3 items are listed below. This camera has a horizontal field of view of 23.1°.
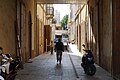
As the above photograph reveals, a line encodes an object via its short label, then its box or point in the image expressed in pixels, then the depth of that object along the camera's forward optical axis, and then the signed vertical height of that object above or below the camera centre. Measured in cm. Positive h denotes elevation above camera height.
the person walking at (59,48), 2111 -63
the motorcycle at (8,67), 1028 -106
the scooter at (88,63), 1452 -122
